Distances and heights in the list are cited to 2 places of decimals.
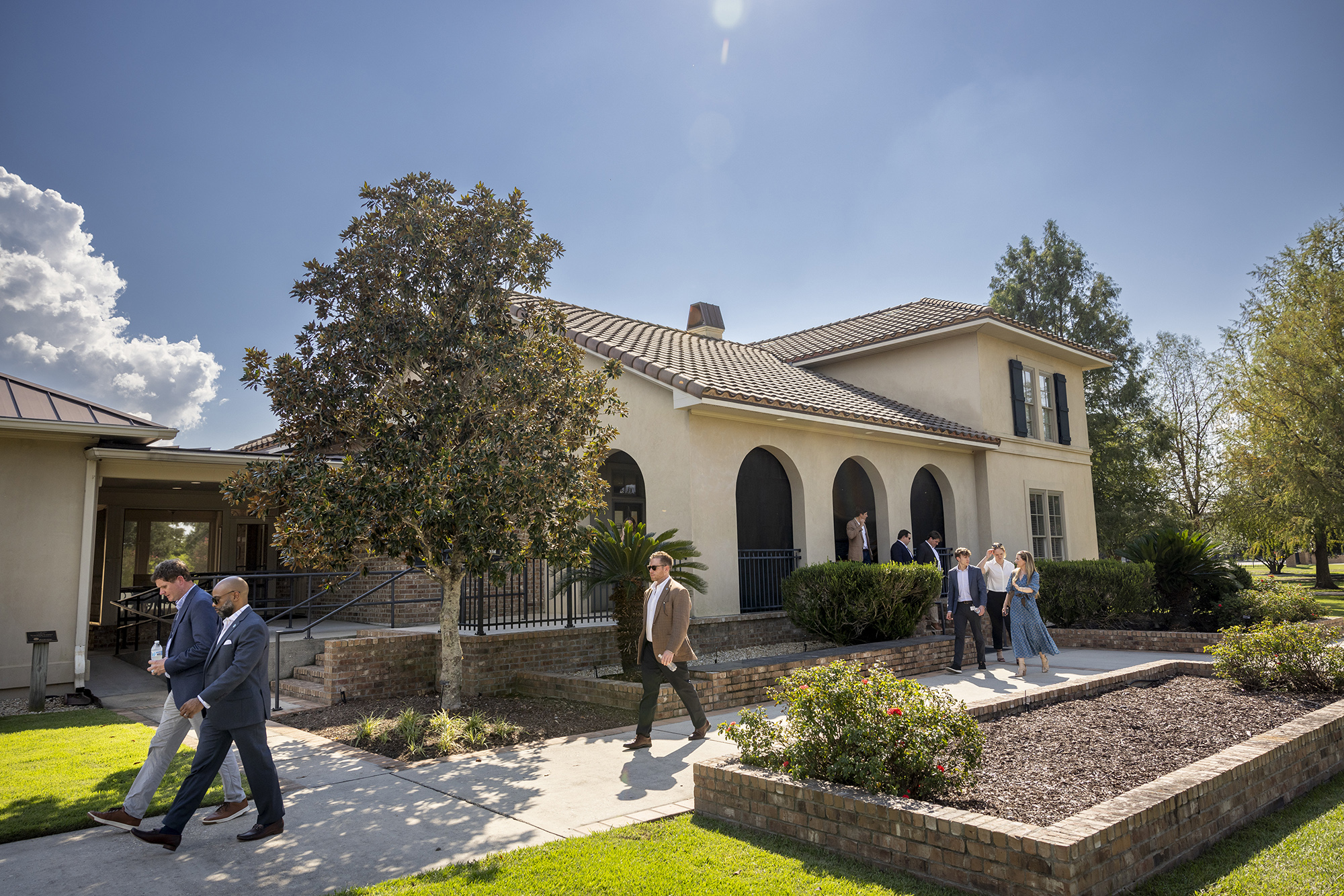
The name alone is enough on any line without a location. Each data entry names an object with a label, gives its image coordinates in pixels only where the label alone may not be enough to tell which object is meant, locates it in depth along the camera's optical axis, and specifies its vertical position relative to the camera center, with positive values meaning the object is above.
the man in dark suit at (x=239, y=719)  4.75 -1.02
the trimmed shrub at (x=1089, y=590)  15.25 -1.08
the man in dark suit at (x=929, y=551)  13.91 -0.23
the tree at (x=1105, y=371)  31.77 +7.45
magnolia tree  7.89 +1.60
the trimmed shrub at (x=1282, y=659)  7.56 -1.29
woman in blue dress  10.93 -1.26
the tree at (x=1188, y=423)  35.84 +5.24
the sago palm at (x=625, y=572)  9.95 -0.34
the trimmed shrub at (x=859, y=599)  11.63 -0.89
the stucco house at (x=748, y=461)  10.43 +1.51
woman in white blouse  12.03 -0.70
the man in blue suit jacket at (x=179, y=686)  4.90 -0.85
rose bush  4.65 -1.24
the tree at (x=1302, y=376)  21.95 +4.53
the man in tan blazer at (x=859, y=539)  13.88 +0.02
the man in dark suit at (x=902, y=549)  13.55 -0.17
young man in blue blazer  11.20 -0.83
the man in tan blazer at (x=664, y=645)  7.21 -0.94
